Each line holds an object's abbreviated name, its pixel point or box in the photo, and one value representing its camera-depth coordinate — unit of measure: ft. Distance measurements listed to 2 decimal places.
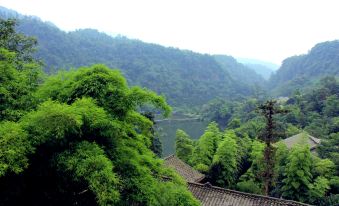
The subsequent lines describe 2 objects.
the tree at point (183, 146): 87.51
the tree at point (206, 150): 72.74
